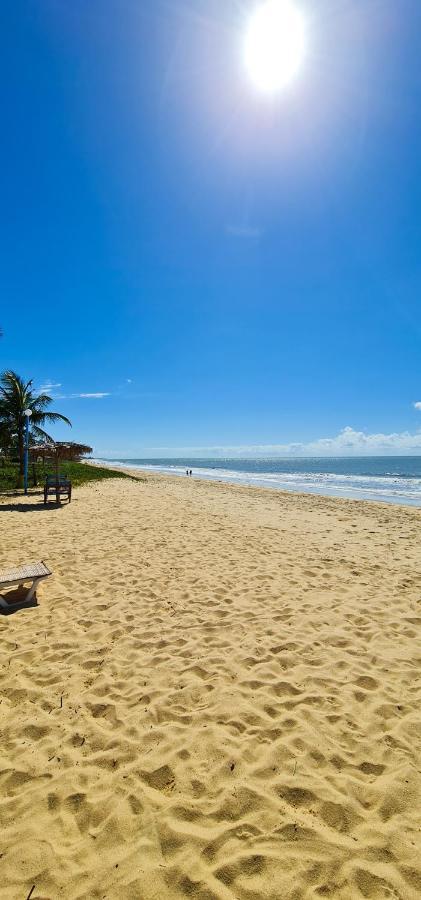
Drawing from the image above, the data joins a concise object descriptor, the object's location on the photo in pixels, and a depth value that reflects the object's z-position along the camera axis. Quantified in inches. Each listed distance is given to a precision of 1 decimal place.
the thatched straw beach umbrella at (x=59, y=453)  645.3
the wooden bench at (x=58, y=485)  634.2
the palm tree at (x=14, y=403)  886.4
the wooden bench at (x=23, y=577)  214.8
